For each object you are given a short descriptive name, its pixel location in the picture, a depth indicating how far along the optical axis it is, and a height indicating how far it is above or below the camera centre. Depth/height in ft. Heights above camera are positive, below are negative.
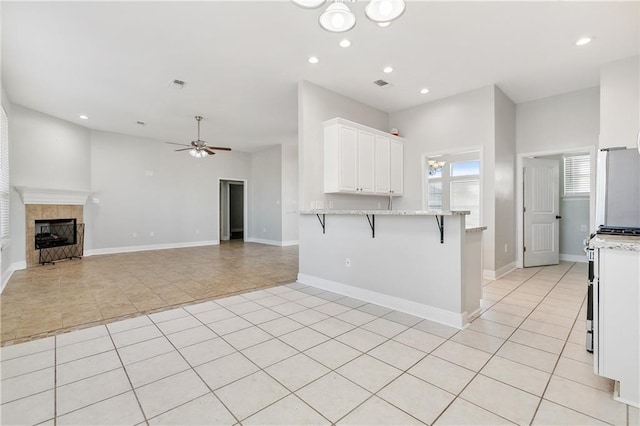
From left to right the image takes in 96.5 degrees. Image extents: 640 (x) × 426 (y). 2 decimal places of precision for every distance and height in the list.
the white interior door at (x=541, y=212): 17.17 -0.24
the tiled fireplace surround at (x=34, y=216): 17.55 -0.42
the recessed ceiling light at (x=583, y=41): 10.39 +6.17
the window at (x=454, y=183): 16.34 +1.55
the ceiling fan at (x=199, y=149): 18.89 +4.07
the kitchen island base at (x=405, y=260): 8.86 -1.88
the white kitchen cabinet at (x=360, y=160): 13.94 +2.61
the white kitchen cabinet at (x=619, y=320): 5.19 -2.10
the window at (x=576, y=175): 18.57 +2.19
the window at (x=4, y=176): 13.56 +1.68
